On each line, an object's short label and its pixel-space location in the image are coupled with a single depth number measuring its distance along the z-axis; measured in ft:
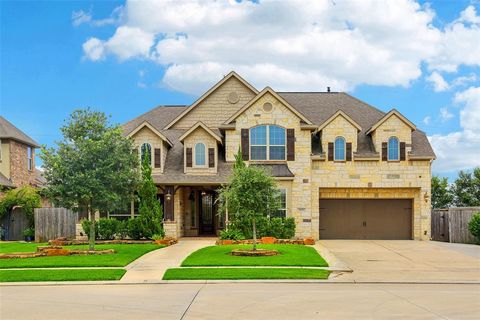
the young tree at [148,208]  88.48
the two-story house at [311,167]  95.61
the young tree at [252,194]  69.05
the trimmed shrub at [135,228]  88.89
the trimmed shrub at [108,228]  91.15
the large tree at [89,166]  71.05
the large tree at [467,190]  132.26
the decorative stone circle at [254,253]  66.28
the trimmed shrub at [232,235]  85.81
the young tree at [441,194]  137.39
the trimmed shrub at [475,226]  89.15
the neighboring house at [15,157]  121.70
